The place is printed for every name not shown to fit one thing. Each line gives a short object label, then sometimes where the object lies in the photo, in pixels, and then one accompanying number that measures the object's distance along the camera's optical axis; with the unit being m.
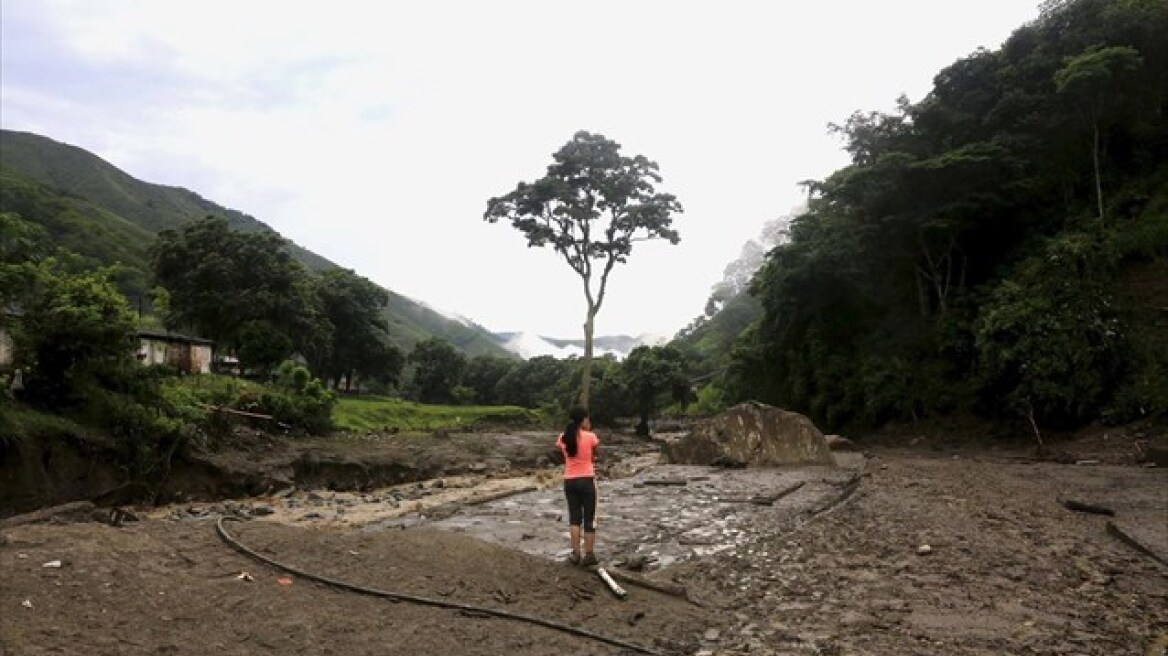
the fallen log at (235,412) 21.86
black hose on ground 6.43
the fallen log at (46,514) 9.93
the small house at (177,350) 35.16
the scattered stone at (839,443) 28.07
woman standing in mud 8.65
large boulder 22.61
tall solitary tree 35.97
